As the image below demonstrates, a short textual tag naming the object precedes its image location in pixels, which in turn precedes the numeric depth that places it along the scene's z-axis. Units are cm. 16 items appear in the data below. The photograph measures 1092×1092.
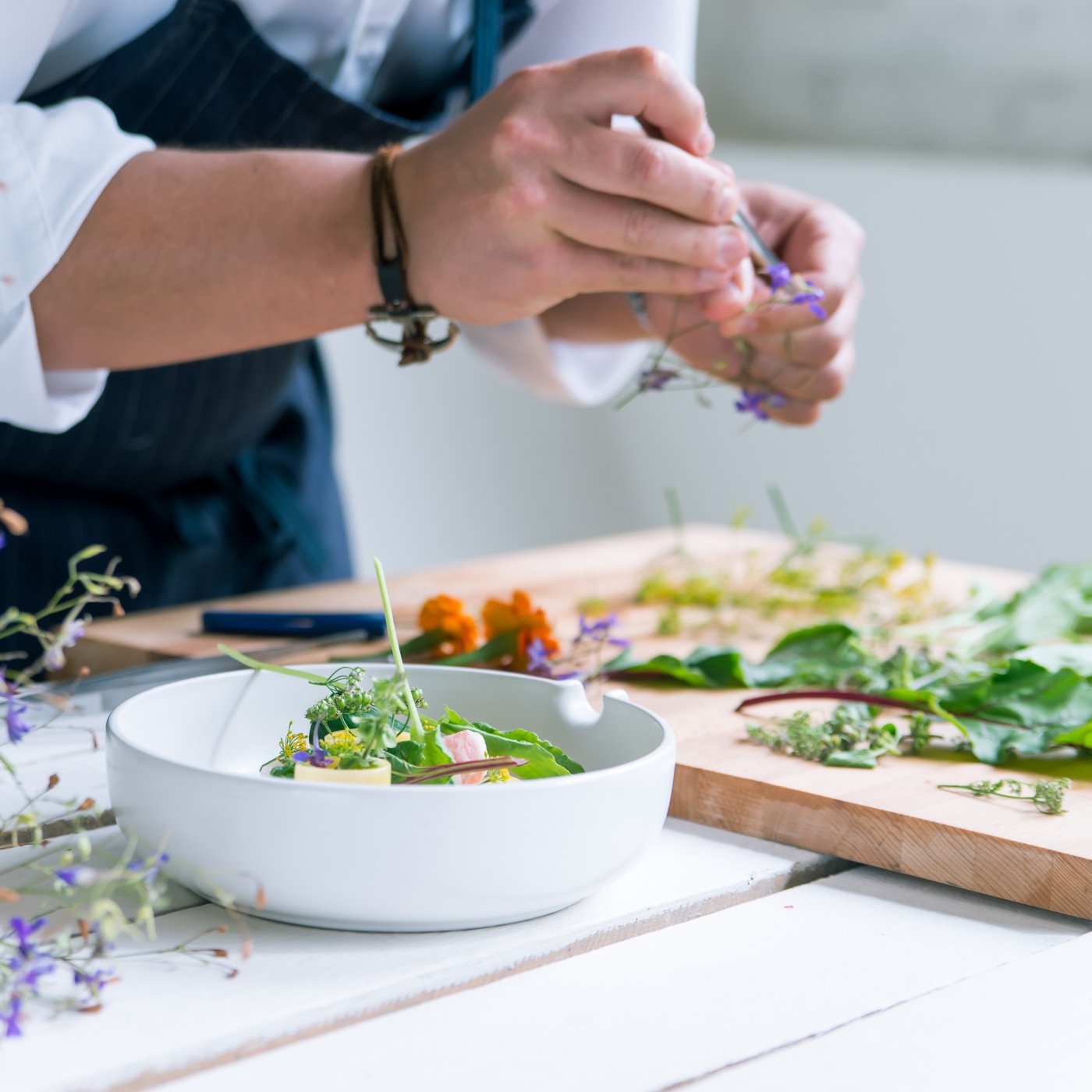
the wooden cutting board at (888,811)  89
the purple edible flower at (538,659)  108
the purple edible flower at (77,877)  74
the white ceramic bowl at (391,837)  81
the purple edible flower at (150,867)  79
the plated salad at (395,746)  84
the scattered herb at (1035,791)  93
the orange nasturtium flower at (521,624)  111
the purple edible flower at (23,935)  77
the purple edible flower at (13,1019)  75
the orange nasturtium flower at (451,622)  113
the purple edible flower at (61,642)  84
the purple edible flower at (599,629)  108
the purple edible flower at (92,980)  79
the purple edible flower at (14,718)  82
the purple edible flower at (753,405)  119
